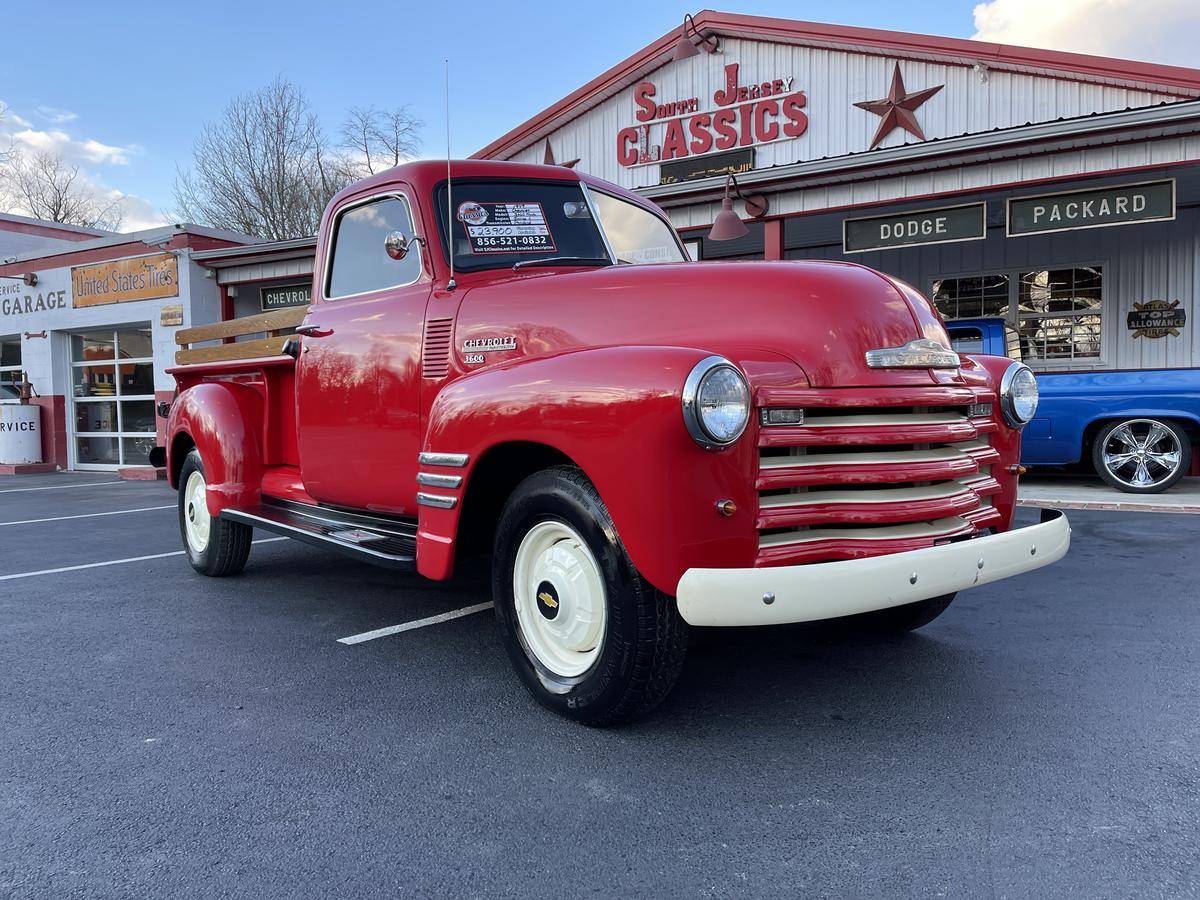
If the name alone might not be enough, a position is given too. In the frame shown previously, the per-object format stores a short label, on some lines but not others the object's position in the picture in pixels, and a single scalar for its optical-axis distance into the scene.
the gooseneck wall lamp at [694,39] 13.29
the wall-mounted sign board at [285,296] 13.94
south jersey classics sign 13.09
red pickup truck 2.46
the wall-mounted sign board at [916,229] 9.28
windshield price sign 3.81
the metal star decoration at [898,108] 12.11
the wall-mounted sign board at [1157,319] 11.81
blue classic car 8.16
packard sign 8.40
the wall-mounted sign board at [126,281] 14.26
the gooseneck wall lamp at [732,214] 9.34
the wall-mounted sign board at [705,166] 13.35
